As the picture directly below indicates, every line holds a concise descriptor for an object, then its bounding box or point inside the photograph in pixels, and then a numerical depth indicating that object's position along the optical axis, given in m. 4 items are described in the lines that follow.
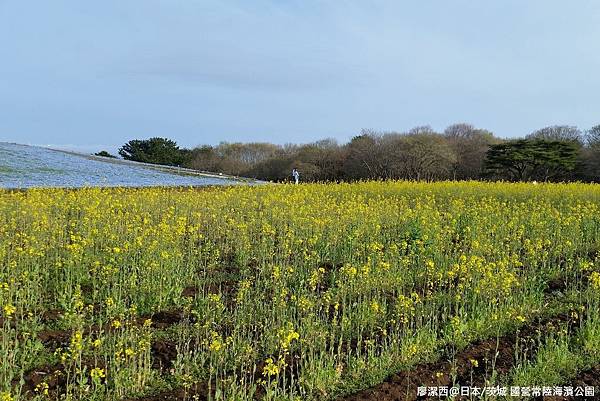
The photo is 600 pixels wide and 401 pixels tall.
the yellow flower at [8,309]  3.91
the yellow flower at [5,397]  3.09
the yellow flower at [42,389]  3.59
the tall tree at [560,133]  51.28
